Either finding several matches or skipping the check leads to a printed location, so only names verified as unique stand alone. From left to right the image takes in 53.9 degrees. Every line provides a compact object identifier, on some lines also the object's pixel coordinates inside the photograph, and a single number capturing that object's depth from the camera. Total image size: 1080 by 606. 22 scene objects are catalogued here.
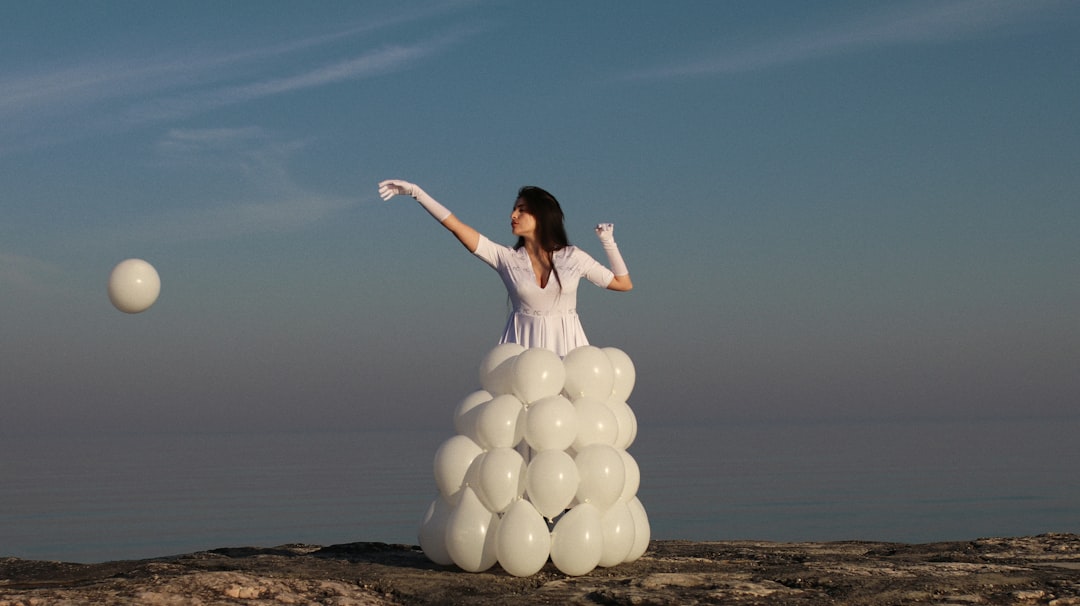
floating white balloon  7.64
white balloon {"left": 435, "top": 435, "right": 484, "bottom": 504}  6.35
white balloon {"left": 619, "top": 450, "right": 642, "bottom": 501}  6.77
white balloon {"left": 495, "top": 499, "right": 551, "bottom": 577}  6.07
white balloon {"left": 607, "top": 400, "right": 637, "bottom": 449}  6.93
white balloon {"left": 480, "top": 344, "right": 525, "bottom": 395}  6.58
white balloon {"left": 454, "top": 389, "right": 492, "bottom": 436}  6.49
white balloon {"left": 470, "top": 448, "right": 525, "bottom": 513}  6.18
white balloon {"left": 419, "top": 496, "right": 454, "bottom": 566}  6.41
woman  7.25
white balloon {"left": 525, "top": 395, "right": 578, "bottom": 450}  6.29
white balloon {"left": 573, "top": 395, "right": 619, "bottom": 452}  6.55
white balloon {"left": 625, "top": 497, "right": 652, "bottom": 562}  6.77
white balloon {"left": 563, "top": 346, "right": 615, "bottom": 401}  6.74
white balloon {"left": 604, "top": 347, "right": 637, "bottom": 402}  7.05
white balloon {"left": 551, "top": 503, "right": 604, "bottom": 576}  6.22
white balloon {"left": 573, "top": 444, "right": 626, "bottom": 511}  6.37
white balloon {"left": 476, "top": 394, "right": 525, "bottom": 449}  6.34
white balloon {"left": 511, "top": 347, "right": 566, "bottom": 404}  6.43
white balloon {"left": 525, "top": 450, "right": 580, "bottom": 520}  6.18
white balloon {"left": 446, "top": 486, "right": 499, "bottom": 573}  6.20
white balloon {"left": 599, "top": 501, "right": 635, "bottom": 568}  6.48
